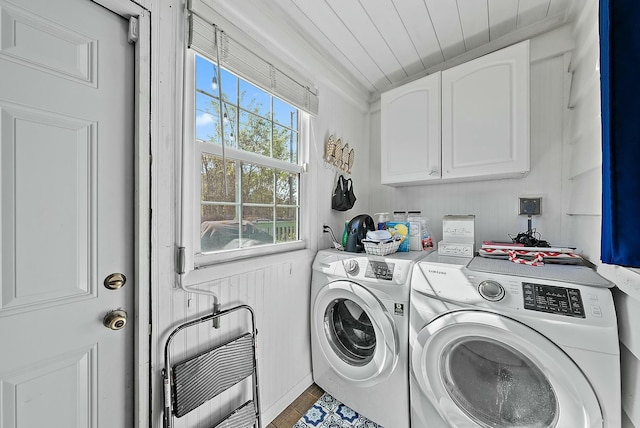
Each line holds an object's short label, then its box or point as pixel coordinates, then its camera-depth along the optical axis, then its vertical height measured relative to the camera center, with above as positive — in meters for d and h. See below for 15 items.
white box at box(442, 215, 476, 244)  1.62 -0.10
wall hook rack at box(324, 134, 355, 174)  1.95 +0.51
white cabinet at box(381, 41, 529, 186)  1.44 +0.63
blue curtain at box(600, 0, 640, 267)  0.66 +0.25
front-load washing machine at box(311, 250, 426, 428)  1.34 -0.75
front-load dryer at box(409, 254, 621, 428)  0.88 -0.56
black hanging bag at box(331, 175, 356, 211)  2.02 +0.15
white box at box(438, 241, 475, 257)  1.52 -0.23
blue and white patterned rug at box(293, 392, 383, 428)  1.47 -1.31
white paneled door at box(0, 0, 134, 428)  0.74 +0.00
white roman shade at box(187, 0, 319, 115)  1.10 +0.84
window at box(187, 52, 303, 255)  1.23 +0.30
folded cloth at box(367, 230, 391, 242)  1.57 -0.15
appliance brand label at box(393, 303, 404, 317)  1.32 -0.53
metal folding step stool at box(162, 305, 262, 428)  1.01 -0.76
